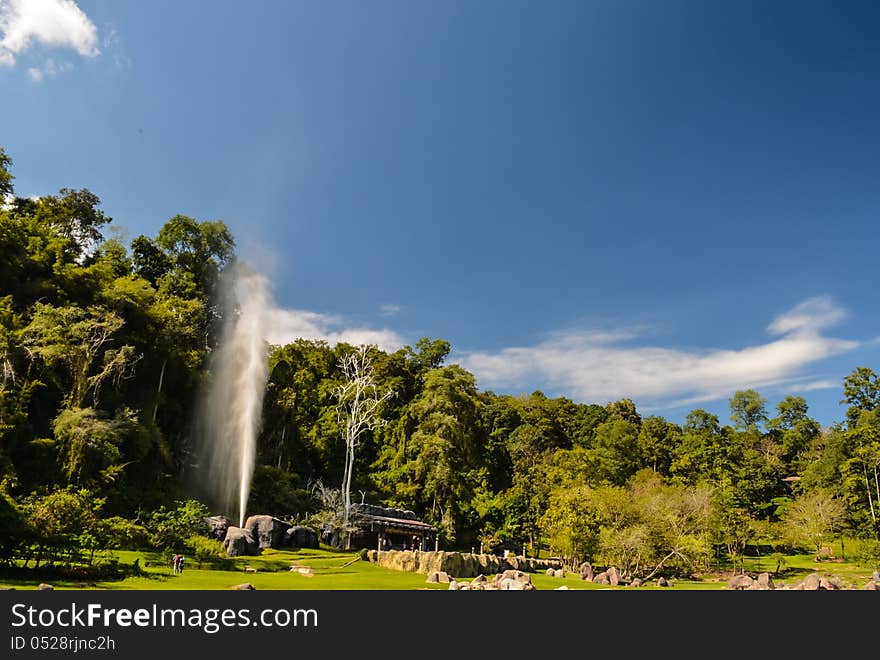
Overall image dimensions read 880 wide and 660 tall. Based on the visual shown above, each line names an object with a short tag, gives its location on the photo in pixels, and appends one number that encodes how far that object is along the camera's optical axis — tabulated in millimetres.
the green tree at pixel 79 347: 28609
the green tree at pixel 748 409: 92812
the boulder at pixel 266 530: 29797
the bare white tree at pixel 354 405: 41250
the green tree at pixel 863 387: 67375
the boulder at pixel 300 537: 31500
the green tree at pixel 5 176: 33312
